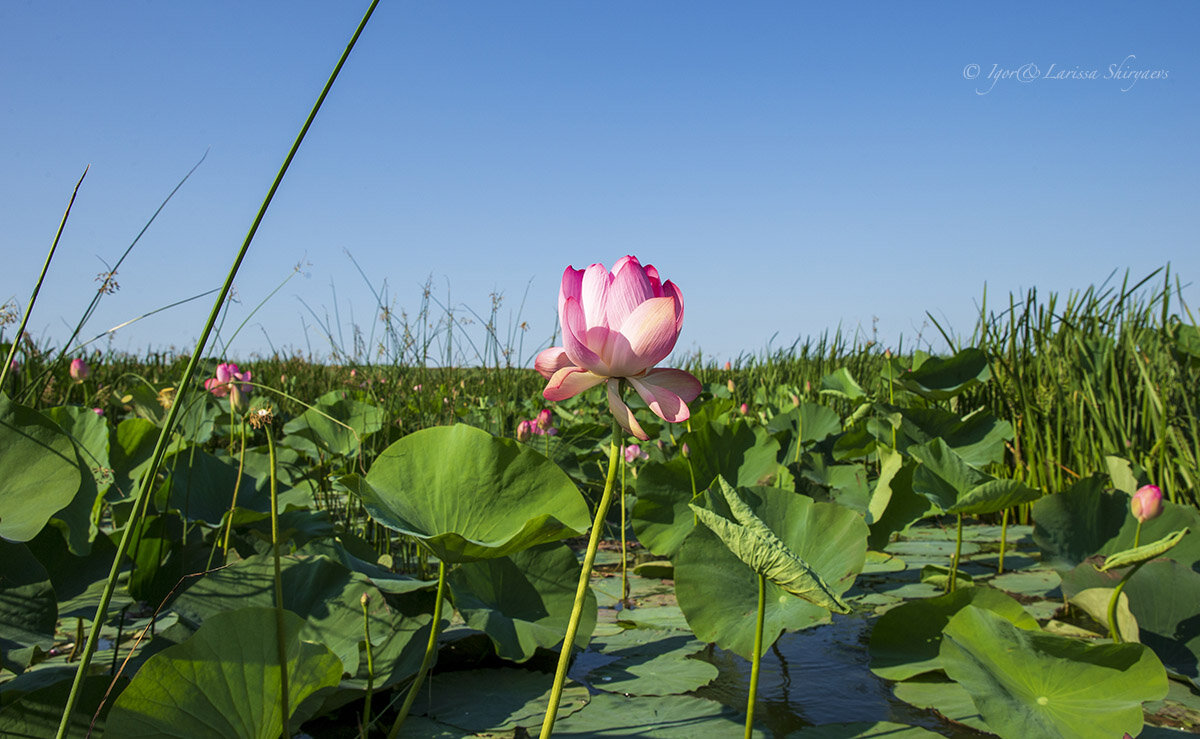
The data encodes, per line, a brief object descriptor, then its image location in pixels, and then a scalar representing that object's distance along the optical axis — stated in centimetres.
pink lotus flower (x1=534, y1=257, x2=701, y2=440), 66
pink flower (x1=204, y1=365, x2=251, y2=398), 202
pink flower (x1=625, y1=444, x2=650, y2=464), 257
